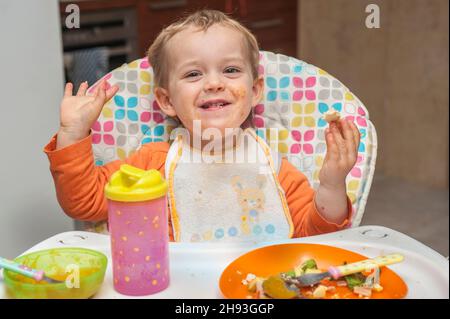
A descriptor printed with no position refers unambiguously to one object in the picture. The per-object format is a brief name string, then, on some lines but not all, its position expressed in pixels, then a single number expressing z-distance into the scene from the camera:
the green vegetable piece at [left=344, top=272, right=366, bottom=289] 0.79
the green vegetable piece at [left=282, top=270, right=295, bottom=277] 0.79
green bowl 0.74
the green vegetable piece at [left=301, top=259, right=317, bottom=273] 0.81
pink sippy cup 0.73
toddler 0.95
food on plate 0.76
